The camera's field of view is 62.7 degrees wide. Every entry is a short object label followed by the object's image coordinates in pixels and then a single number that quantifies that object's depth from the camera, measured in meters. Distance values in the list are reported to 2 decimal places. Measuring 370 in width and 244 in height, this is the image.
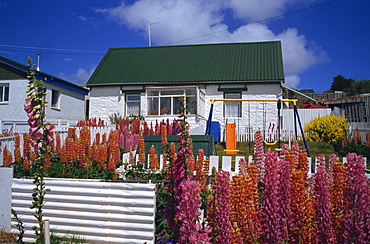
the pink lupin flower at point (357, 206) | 2.09
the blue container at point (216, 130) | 17.08
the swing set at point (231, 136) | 13.86
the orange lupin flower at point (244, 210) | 2.39
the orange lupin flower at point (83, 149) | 5.43
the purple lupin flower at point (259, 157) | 4.16
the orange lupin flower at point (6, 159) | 6.36
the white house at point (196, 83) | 19.12
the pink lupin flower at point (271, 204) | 2.13
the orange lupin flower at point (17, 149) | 6.44
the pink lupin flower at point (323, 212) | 2.29
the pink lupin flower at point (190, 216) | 2.01
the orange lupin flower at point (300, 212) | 2.30
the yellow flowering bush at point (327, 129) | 15.16
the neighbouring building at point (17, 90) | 19.78
